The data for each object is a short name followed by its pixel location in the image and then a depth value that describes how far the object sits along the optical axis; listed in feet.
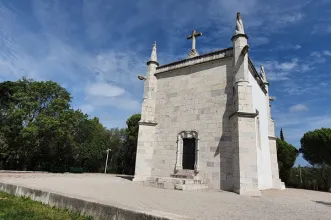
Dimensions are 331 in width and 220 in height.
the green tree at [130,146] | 93.71
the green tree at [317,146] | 66.85
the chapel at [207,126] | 30.76
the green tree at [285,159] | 62.44
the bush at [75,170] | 82.82
